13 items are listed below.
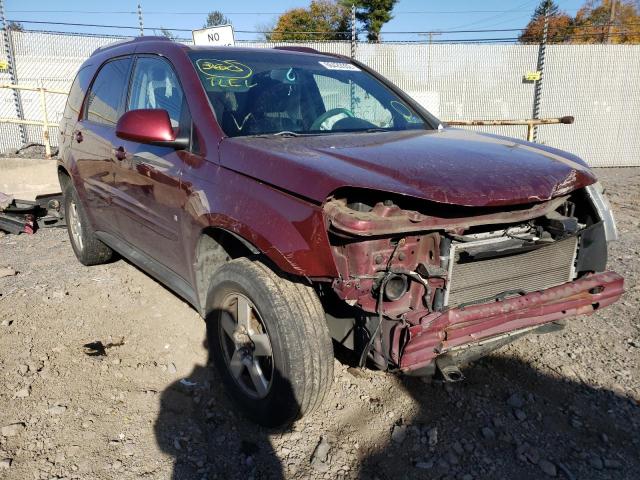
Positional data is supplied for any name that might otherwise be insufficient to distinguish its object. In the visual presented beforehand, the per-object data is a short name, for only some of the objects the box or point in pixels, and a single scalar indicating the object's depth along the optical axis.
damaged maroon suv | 2.16
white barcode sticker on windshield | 3.66
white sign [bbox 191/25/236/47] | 6.83
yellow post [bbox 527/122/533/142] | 8.93
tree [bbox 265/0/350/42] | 41.88
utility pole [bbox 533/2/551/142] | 12.03
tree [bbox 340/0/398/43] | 38.62
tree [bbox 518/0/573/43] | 33.89
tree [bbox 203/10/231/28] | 52.21
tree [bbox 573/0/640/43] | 34.22
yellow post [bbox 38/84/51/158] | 8.90
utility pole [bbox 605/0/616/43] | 31.53
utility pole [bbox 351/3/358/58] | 11.02
